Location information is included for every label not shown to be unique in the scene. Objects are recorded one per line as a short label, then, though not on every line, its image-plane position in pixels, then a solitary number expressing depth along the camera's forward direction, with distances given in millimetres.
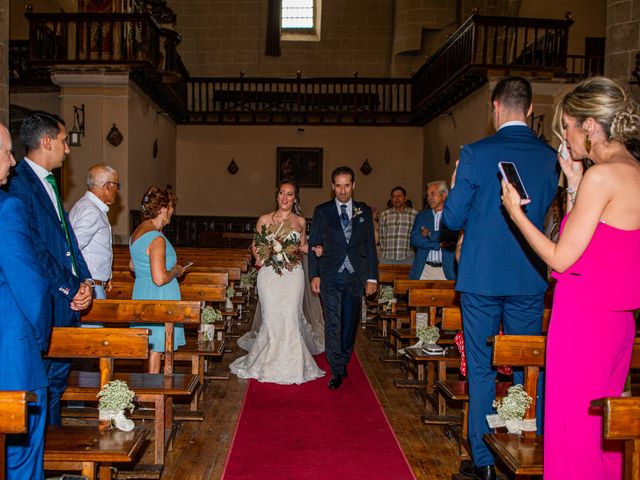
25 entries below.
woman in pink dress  2338
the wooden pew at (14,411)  2111
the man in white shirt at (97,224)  4812
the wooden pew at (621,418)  1944
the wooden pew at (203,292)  5659
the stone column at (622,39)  8398
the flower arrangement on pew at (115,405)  3191
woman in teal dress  4973
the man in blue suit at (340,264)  6074
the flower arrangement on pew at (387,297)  7909
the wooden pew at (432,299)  5430
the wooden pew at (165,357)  3980
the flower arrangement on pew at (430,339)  5290
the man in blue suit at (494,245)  3393
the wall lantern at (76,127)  12359
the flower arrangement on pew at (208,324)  5808
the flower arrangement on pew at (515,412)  3154
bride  6398
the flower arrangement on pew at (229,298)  7879
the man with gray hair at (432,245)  7027
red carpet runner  4051
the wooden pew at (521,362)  3051
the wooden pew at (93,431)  2932
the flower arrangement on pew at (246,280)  9750
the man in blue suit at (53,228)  3449
